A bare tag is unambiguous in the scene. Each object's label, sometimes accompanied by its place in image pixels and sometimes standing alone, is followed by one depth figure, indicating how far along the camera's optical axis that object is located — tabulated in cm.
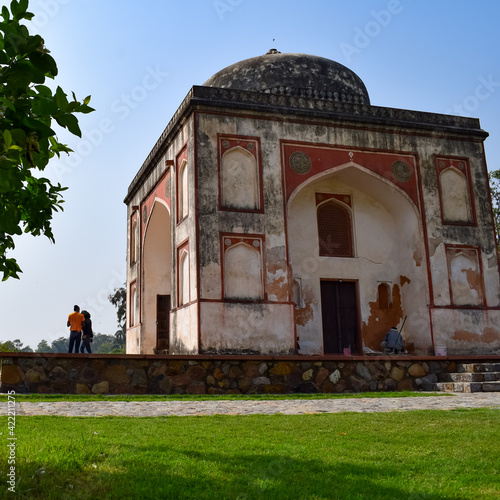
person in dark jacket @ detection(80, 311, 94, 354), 1332
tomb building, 1159
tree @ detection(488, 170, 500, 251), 2194
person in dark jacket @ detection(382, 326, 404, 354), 1264
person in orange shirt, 1255
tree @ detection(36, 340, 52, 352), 9312
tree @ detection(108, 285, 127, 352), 3344
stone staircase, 972
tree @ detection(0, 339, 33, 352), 2078
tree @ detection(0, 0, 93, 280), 249
